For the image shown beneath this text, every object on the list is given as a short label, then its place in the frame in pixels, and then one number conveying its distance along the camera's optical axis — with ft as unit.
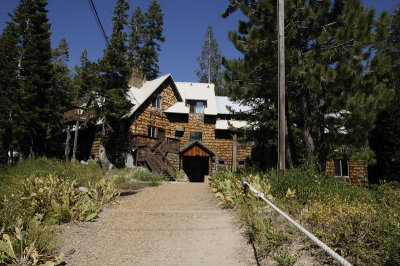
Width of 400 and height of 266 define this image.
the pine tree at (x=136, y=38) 133.08
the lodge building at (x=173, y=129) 81.25
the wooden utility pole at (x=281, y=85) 28.81
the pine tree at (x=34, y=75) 71.72
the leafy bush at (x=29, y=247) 13.74
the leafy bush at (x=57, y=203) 21.63
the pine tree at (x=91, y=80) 77.10
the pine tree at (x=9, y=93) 70.28
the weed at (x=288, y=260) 12.67
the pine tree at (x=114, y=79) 75.76
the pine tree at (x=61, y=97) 82.04
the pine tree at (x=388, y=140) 49.71
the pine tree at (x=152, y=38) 134.00
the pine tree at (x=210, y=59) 156.46
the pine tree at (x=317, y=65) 32.40
